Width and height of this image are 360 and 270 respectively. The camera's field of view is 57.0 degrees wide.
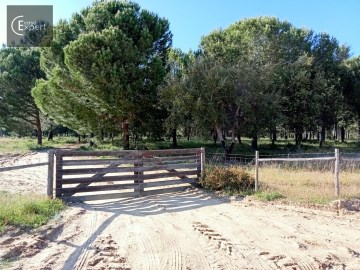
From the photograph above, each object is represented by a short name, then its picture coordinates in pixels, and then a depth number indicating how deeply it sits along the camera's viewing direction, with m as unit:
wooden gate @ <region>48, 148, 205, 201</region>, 9.04
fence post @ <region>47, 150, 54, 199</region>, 8.75
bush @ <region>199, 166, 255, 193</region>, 10.90
